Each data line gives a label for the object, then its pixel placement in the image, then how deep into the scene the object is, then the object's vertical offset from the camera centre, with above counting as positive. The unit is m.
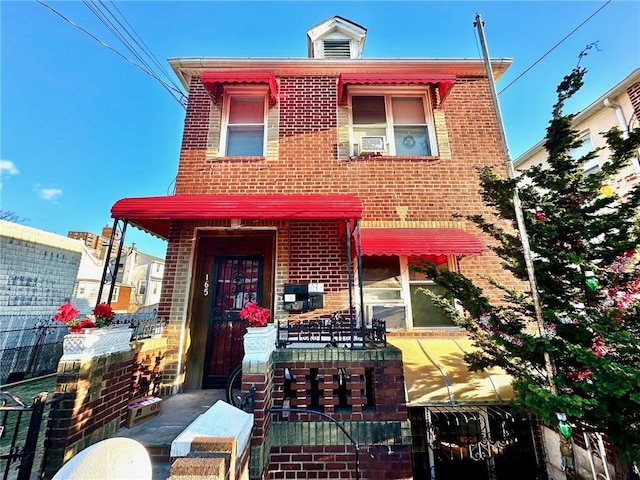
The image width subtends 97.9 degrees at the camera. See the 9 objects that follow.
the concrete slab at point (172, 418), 3.46 -1.57
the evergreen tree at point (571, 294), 2.92 +0.08
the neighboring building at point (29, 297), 8.10 +0.40
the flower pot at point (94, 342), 3.23 -0.41
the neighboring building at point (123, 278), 19.31 +2.70
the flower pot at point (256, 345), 3.36 -0.47
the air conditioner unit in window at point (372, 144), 6.43 +3.58
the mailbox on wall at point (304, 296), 5.45 +0.17
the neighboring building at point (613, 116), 7.95 +5.71
